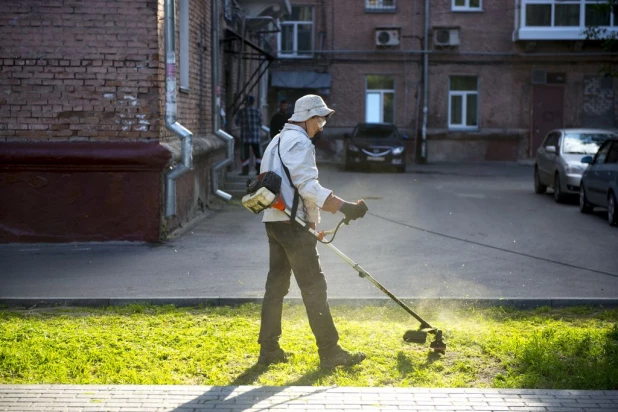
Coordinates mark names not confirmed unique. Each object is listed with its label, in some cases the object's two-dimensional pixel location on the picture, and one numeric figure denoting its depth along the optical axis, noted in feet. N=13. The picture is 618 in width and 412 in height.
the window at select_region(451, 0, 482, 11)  115.55
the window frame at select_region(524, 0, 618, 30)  112.98
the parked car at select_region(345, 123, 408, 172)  91.71
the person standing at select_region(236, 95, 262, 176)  66.95
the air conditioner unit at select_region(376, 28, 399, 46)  113.70
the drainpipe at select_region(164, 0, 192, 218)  39.29
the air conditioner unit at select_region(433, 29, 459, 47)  113.70
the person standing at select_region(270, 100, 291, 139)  72.23
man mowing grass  20.18
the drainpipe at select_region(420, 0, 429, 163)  114.73
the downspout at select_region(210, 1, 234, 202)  56.70
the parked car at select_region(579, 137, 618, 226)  48.85
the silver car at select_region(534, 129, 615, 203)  59.67
